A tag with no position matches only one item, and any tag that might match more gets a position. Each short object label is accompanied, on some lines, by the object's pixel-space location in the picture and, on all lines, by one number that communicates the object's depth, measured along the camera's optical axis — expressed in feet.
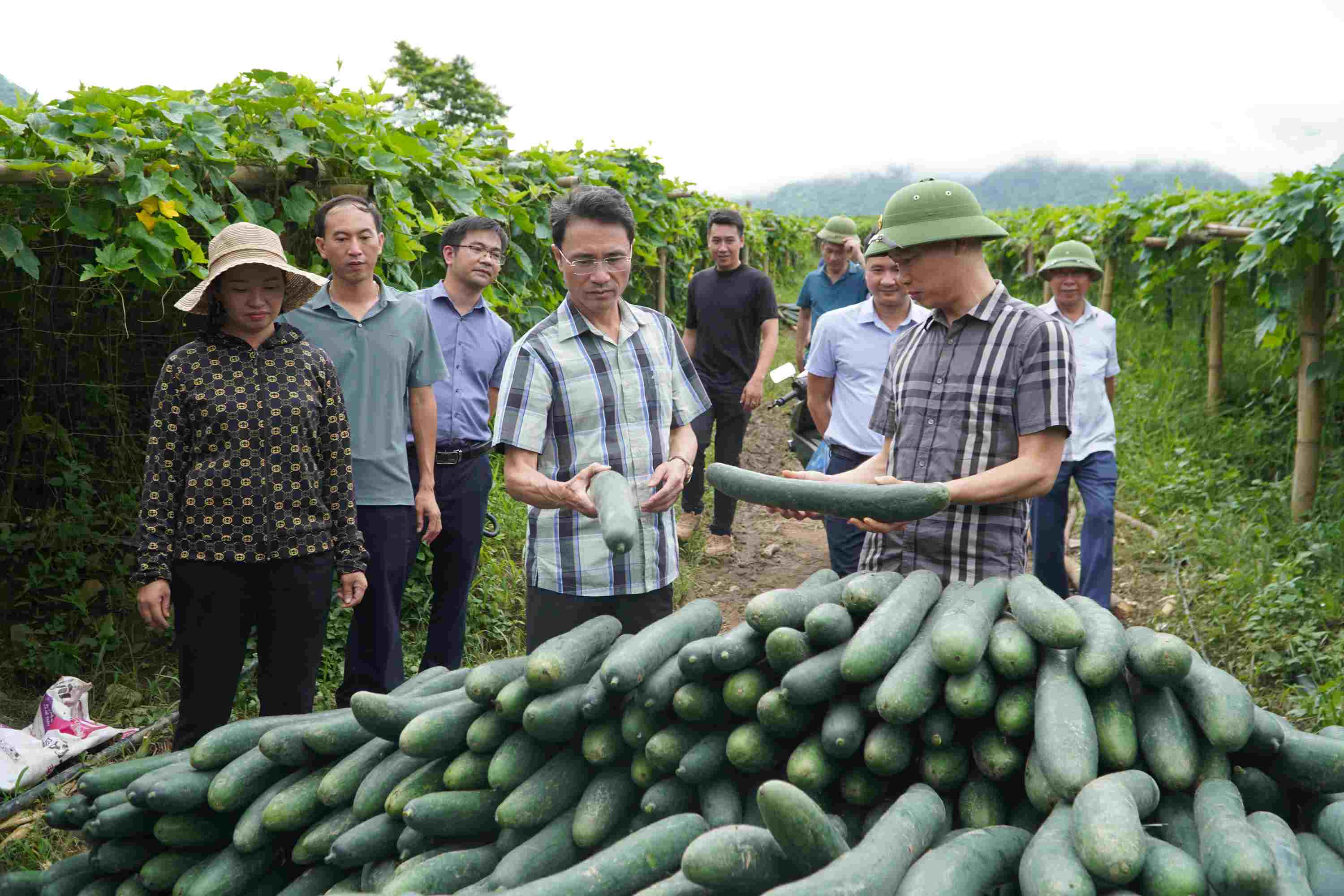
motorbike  22.59
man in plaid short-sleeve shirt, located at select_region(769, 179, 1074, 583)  8.93
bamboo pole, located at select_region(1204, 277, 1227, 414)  29.48
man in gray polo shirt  13.12
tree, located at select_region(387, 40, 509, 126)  140.15
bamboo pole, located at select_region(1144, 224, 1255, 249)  24.31
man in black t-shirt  24.64
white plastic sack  12.14
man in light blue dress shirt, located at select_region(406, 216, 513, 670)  15.57
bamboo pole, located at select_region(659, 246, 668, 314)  34.94
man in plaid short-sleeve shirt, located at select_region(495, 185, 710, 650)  9.83
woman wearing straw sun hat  10.29
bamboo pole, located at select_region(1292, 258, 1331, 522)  22.41
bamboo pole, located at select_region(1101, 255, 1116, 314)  35.45
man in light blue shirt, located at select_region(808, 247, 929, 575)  16.88
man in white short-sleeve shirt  18.85
